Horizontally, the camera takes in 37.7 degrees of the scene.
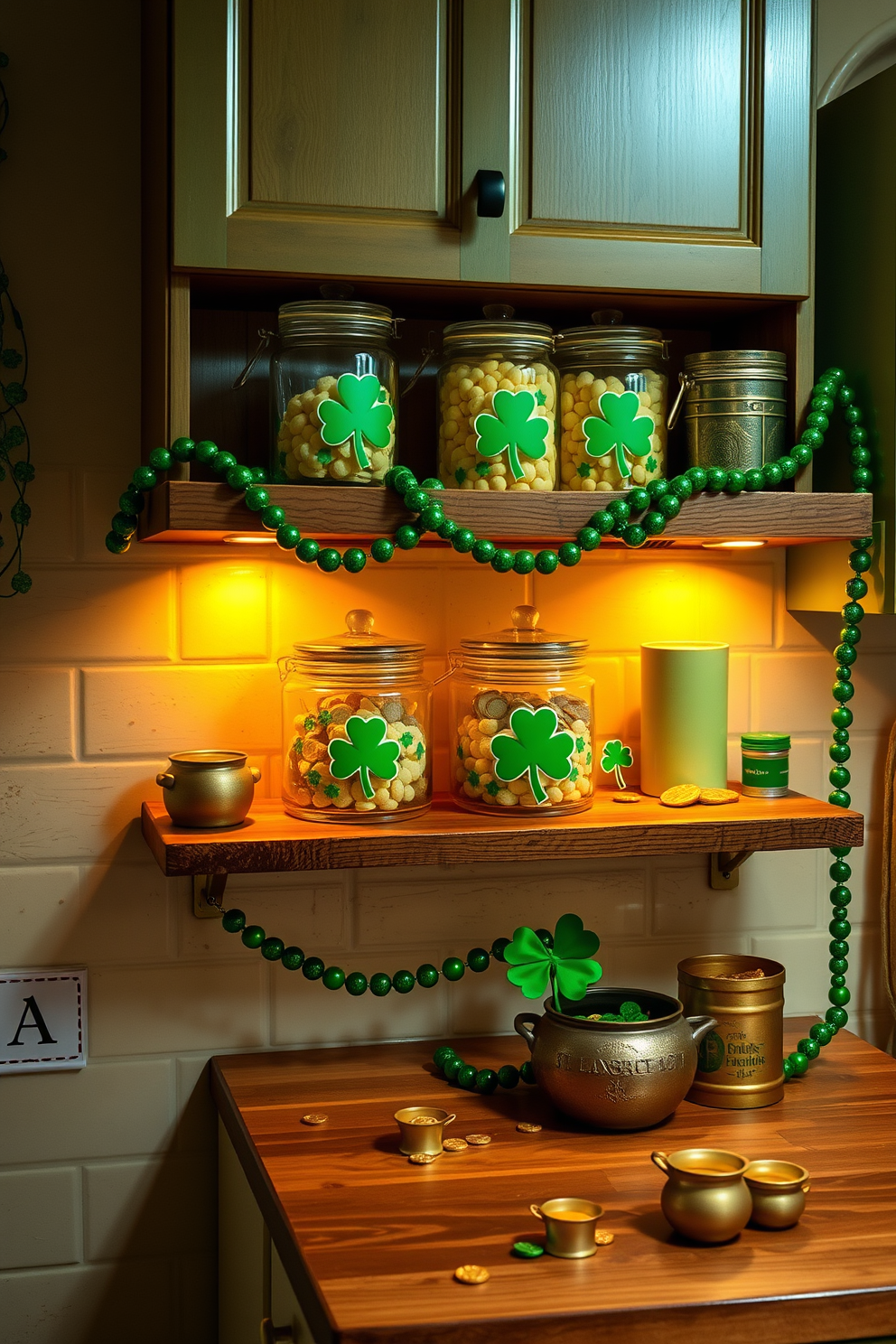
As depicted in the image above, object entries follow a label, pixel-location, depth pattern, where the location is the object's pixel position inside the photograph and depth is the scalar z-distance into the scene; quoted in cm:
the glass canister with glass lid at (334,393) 139
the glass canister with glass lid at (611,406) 147
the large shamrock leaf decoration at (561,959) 153
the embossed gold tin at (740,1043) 154
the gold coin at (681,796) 160
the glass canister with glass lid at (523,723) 150
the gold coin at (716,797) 160
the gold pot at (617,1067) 141
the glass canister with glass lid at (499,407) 143
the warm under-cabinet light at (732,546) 173
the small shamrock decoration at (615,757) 168
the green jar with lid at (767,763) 166
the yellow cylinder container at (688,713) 165
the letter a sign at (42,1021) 162
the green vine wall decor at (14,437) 154
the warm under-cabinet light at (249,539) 143
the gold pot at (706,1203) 118
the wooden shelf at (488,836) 141
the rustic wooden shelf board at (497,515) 135
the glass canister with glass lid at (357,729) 146
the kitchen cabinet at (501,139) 134
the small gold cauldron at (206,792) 144
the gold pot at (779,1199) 122
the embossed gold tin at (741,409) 151
